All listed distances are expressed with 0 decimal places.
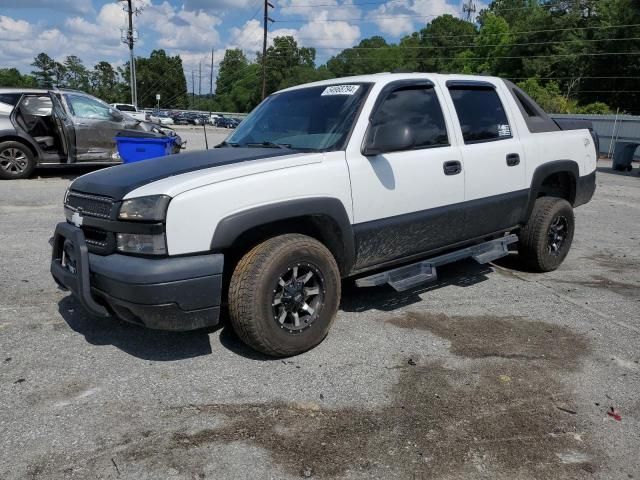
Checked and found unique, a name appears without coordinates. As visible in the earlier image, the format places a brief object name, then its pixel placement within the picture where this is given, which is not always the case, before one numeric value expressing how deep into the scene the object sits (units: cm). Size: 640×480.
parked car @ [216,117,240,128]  5963
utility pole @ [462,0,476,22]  9606
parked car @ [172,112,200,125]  5642
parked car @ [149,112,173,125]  5347
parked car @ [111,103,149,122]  4065
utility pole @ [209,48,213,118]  11448
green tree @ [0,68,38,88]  9845
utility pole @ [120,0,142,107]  4374
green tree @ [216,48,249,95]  11906
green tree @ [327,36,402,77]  9475
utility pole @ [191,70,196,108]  12219
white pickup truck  312
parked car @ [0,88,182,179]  1082
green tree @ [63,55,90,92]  10175
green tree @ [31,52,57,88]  10681
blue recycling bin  904
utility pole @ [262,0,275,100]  4888
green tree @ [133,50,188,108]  10762
